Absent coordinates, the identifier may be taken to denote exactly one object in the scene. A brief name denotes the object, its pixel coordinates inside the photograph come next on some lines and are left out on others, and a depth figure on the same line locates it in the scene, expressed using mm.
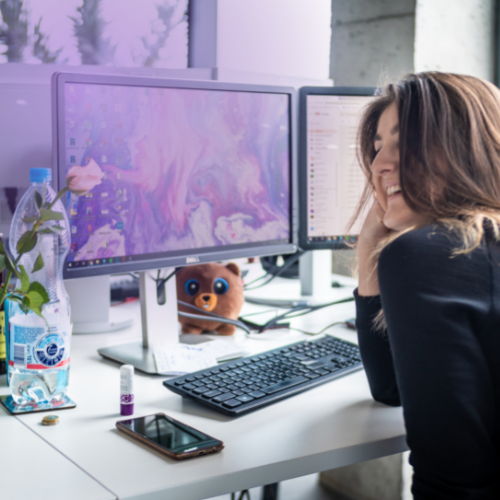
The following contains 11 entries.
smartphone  734
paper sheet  1062
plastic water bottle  857
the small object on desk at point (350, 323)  1374
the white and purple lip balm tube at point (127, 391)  863
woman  667
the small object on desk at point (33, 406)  864
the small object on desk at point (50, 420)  825
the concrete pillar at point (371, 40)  1799
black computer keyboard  898
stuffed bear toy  1335
